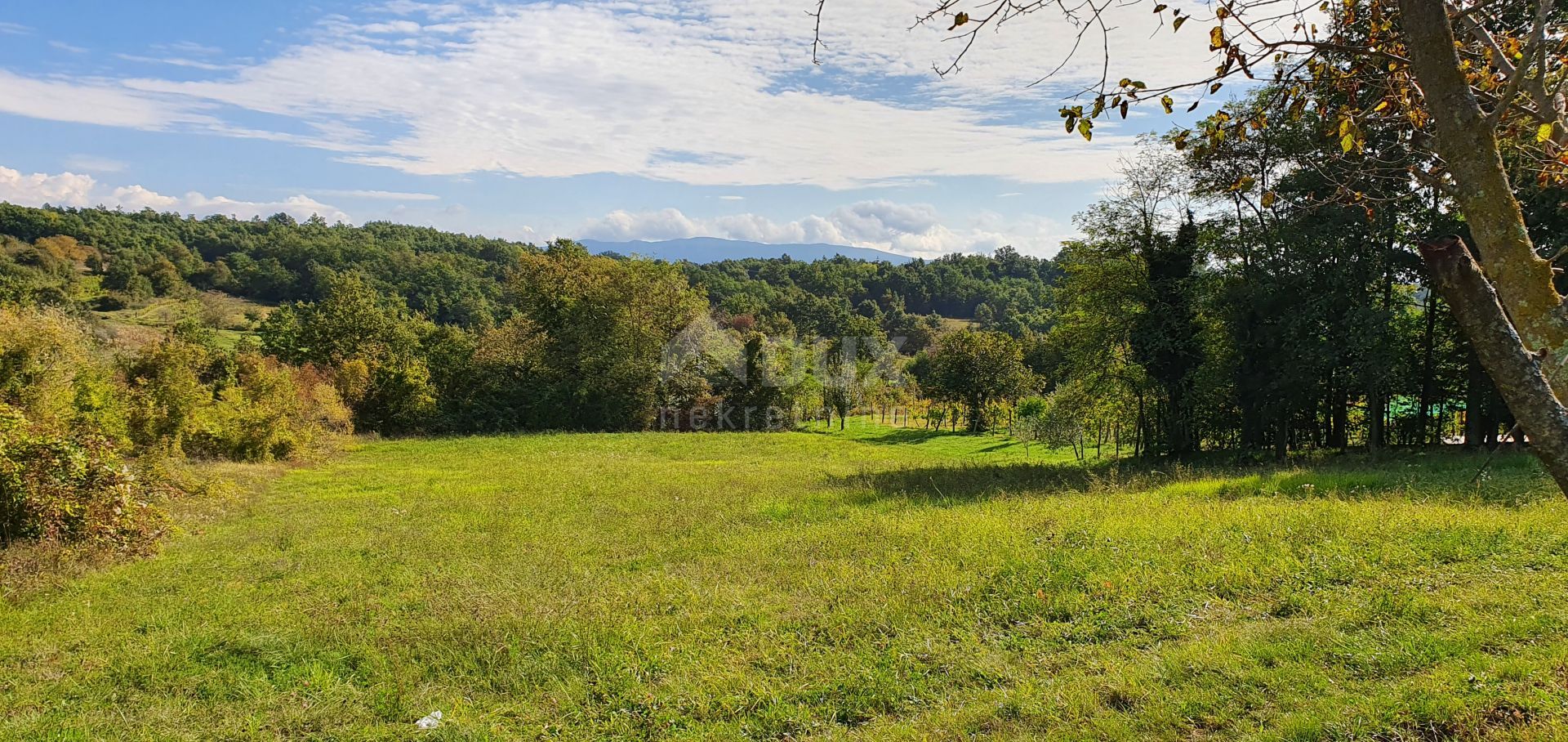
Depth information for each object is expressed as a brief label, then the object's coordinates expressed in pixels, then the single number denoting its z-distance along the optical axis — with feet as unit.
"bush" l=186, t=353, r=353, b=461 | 66.85
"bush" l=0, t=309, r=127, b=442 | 41.93
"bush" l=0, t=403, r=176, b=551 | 30.32
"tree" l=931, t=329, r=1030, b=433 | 150.10
